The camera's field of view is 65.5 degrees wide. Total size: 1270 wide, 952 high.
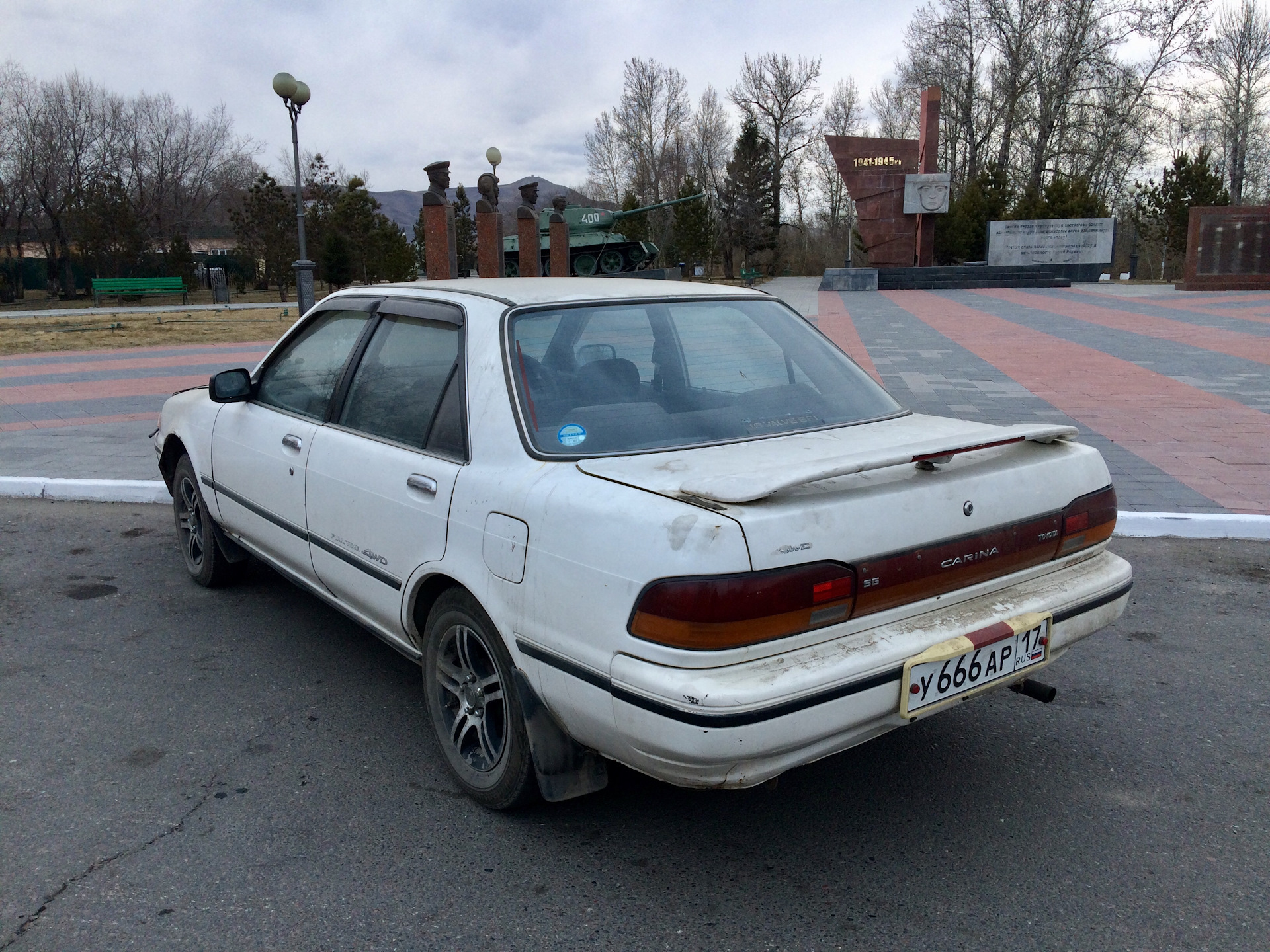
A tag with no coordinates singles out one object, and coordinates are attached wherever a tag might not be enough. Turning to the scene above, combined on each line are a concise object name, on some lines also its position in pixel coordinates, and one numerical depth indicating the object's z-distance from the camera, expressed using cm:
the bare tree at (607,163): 6500
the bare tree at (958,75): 4738
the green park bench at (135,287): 3581
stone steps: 3067
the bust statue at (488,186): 2905
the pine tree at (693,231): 4362
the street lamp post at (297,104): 1491
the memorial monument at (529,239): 2758
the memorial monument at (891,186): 3366
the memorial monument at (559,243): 3073
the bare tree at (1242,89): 4872
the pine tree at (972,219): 4072
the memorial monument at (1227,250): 2544
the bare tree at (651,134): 6231
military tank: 3553
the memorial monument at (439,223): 2477
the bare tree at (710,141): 6191
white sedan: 213
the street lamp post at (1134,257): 3891
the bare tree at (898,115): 6028
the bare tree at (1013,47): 4497
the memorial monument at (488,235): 2736
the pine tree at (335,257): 3912
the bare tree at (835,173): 6125
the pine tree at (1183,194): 3488
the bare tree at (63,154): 4300
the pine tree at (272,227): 3909
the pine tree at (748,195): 4962
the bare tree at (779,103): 5453
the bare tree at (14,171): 4300
